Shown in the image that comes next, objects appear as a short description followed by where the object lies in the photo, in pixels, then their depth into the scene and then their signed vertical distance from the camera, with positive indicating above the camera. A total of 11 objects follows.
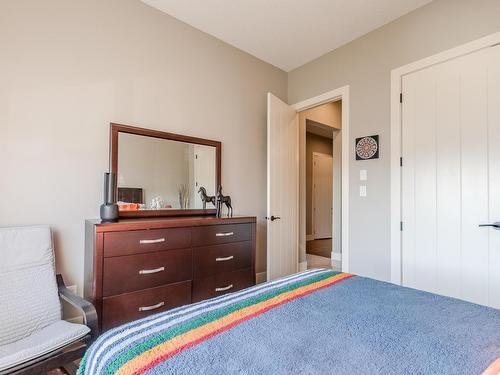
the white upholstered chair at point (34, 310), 1.37 -0.68
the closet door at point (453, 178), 2.15 +0.16
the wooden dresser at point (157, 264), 1.88 -0.51
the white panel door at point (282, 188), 3.17 +0.10
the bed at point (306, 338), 0.80 -0.48
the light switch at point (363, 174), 2.90 +0.23
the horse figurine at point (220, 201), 2.83 -0.05
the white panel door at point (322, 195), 6.97 +0.04
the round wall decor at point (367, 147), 2.82 +0.50
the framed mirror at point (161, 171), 2.40 +0.23
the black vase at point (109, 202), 2.12 -0.05
